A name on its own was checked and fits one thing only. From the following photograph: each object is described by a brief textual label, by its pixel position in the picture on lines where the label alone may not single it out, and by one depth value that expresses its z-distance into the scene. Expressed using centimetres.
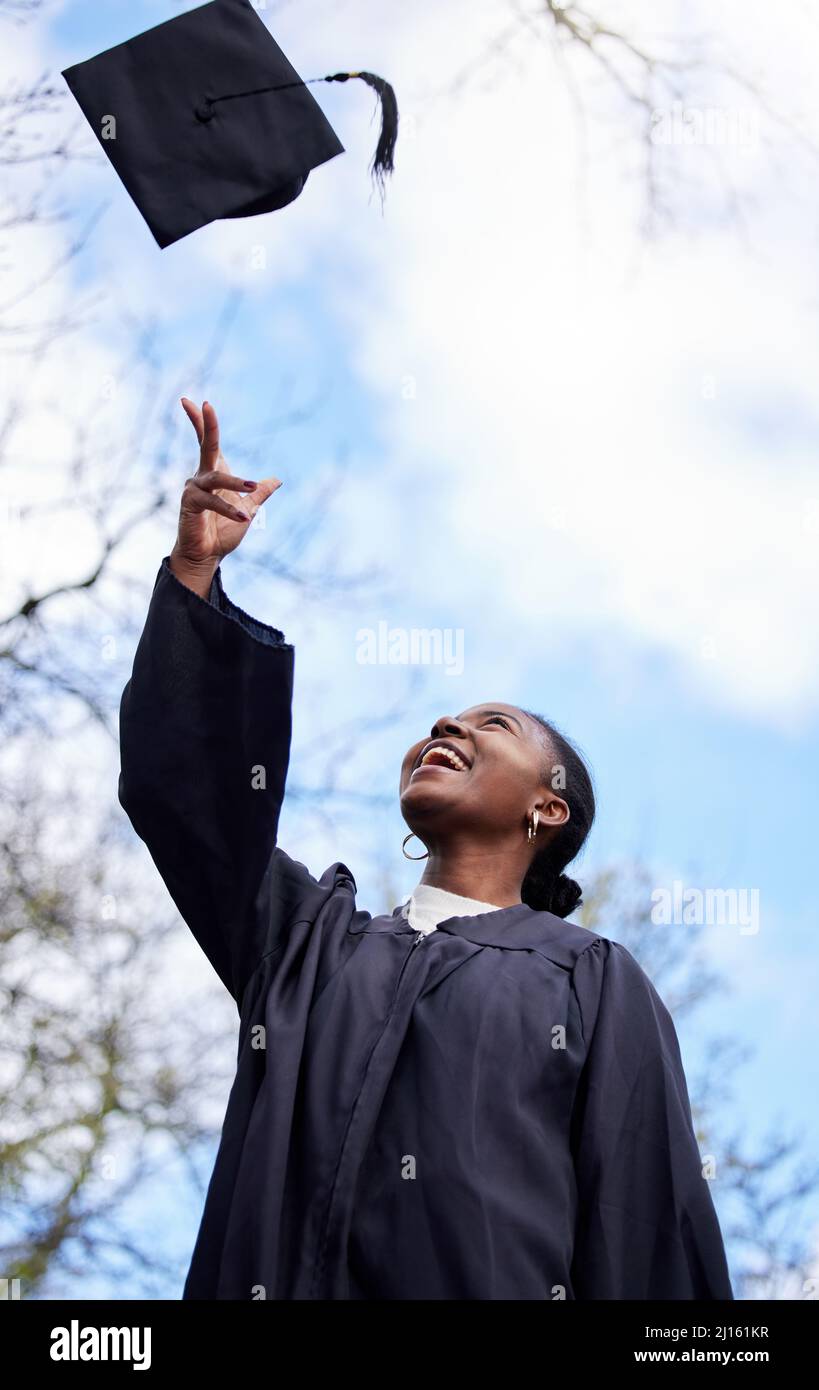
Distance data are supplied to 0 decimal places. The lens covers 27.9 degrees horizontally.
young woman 266
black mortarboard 346
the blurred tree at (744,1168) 709
